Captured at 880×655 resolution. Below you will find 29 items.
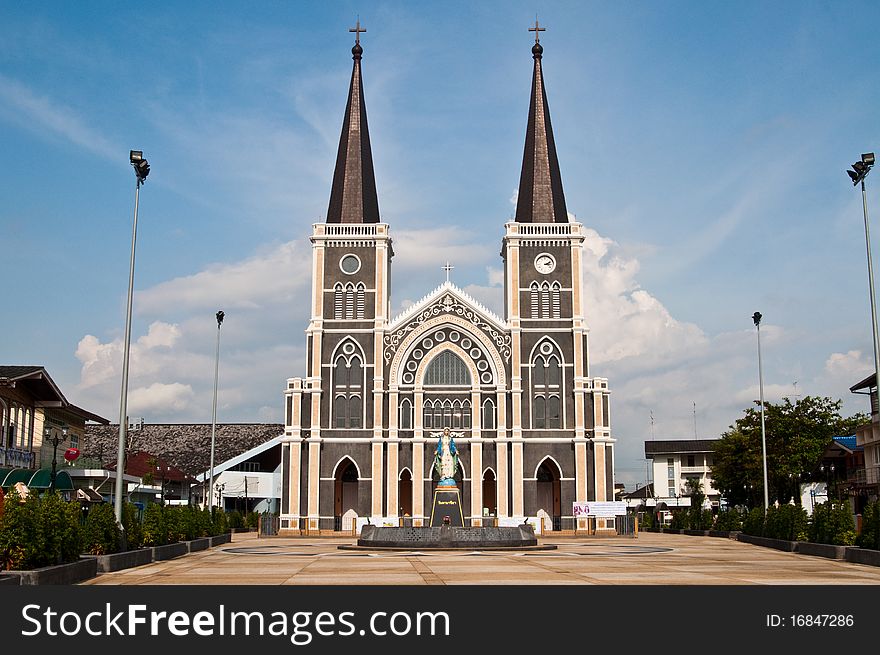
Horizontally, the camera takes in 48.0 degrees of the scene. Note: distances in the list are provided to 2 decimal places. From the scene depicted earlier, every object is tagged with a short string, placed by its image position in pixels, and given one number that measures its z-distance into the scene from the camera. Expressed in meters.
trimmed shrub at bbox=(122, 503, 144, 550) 29.92
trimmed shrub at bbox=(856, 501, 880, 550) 29.91
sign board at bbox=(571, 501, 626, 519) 65.00
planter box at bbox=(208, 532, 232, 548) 45.61
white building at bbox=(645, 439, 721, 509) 110.44
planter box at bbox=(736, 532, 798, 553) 39.12
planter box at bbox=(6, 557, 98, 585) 18.38
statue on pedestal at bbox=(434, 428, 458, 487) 52.47
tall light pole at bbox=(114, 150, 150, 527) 29.53
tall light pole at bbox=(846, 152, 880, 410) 32.97
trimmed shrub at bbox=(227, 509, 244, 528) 72.76
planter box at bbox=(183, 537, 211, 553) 38.53
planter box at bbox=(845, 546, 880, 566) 29.18
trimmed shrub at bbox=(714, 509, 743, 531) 55.09
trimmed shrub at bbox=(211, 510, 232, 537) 48.11
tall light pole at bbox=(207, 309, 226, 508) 55.09
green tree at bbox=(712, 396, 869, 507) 70.69
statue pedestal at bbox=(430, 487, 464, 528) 53.62
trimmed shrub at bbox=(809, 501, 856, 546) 34.09
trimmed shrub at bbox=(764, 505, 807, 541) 39.69
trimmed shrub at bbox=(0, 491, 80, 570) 18.95
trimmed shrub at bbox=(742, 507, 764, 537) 46.90
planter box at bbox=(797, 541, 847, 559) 33.34
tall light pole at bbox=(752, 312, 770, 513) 51.03
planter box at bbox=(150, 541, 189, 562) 32.06
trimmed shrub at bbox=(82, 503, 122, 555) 26.56
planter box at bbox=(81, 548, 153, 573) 25.73
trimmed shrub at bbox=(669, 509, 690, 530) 65.25
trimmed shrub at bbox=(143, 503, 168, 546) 32.34
